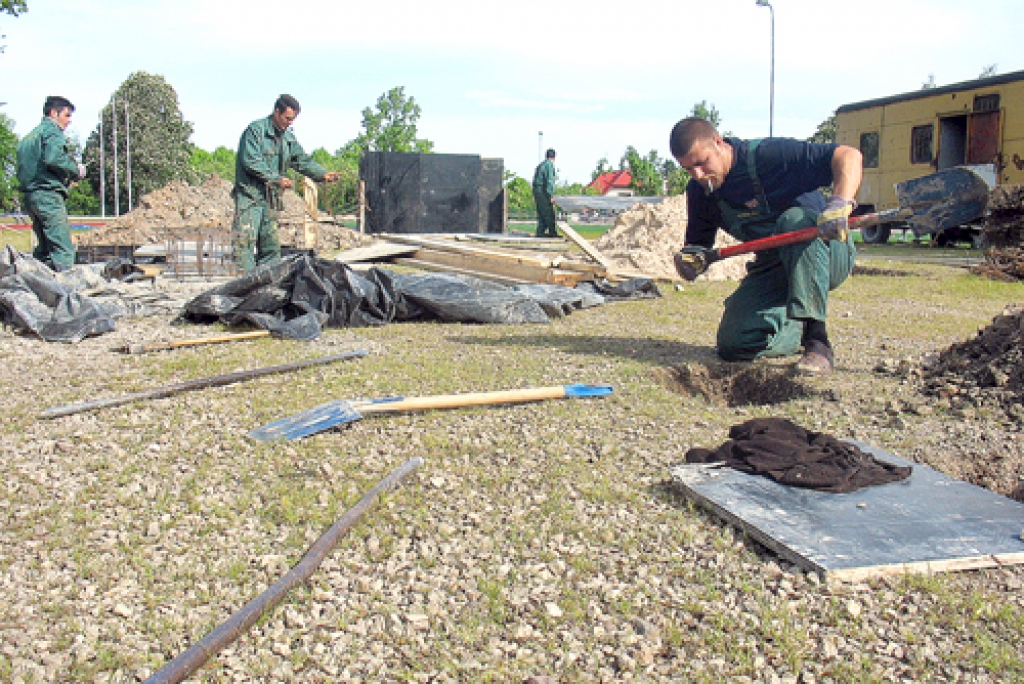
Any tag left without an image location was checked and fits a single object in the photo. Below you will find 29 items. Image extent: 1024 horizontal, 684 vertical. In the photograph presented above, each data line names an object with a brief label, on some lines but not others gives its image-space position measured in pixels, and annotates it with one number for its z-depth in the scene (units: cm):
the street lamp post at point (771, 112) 2297
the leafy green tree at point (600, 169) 5996
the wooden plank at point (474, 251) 959
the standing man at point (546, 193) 1900
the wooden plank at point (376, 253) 1199
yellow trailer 1620
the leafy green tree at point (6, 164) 5027
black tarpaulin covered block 1977
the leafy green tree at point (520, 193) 4825
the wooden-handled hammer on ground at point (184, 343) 572
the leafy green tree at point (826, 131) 4919
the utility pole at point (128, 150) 4695
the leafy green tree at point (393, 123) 3953
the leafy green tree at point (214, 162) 6645
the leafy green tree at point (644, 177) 4178
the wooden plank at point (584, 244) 987
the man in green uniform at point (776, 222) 496
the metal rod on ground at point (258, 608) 203
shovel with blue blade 378
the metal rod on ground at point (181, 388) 413
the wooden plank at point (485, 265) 925
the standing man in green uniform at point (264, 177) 888
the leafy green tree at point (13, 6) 2798
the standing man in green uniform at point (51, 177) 901
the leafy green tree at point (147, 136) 5234
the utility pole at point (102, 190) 4644
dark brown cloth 308
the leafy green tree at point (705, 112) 4159
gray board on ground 253
